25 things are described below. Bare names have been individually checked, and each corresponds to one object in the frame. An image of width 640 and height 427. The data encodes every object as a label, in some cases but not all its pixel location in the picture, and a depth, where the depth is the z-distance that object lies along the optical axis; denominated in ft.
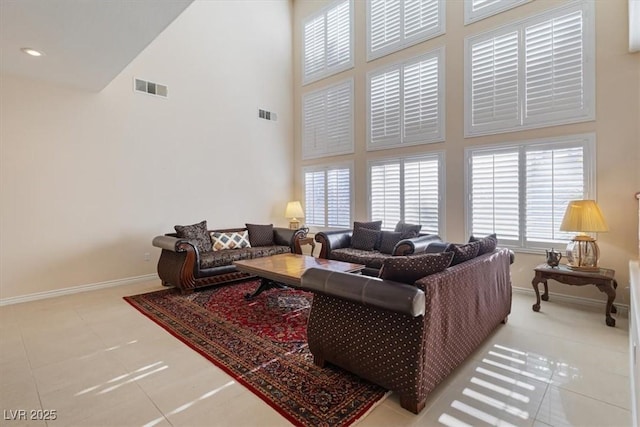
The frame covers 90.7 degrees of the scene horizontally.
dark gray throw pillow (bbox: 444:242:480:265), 7.73
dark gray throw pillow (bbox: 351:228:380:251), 16.89
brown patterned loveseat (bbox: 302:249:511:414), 6.07
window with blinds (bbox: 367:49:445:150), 16.63
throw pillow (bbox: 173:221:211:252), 15.29
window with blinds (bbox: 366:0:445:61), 16.75
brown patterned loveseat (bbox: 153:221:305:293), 13.99
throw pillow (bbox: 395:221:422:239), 15.96
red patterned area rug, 6.36
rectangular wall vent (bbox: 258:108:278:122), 21.91
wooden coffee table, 10.94
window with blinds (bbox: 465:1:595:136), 12.61
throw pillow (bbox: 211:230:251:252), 16.31
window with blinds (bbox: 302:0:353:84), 20.74
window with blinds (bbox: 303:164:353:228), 20.97
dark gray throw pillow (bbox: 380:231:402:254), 16.07
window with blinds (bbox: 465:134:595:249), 12.76
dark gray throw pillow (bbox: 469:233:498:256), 8.99
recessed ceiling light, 10.42
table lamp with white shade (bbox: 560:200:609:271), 10.95
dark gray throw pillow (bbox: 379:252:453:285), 6.54
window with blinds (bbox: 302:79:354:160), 20.72
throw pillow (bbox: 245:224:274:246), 18.07
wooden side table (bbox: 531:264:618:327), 10.44
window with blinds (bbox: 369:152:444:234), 16.81
